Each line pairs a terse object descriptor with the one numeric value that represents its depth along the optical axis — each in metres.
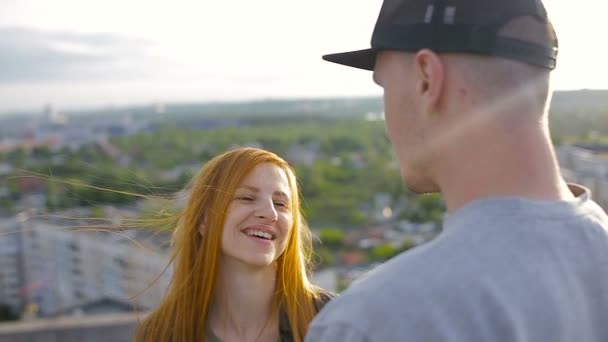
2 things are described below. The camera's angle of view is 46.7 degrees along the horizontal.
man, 0.76
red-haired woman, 2.00
